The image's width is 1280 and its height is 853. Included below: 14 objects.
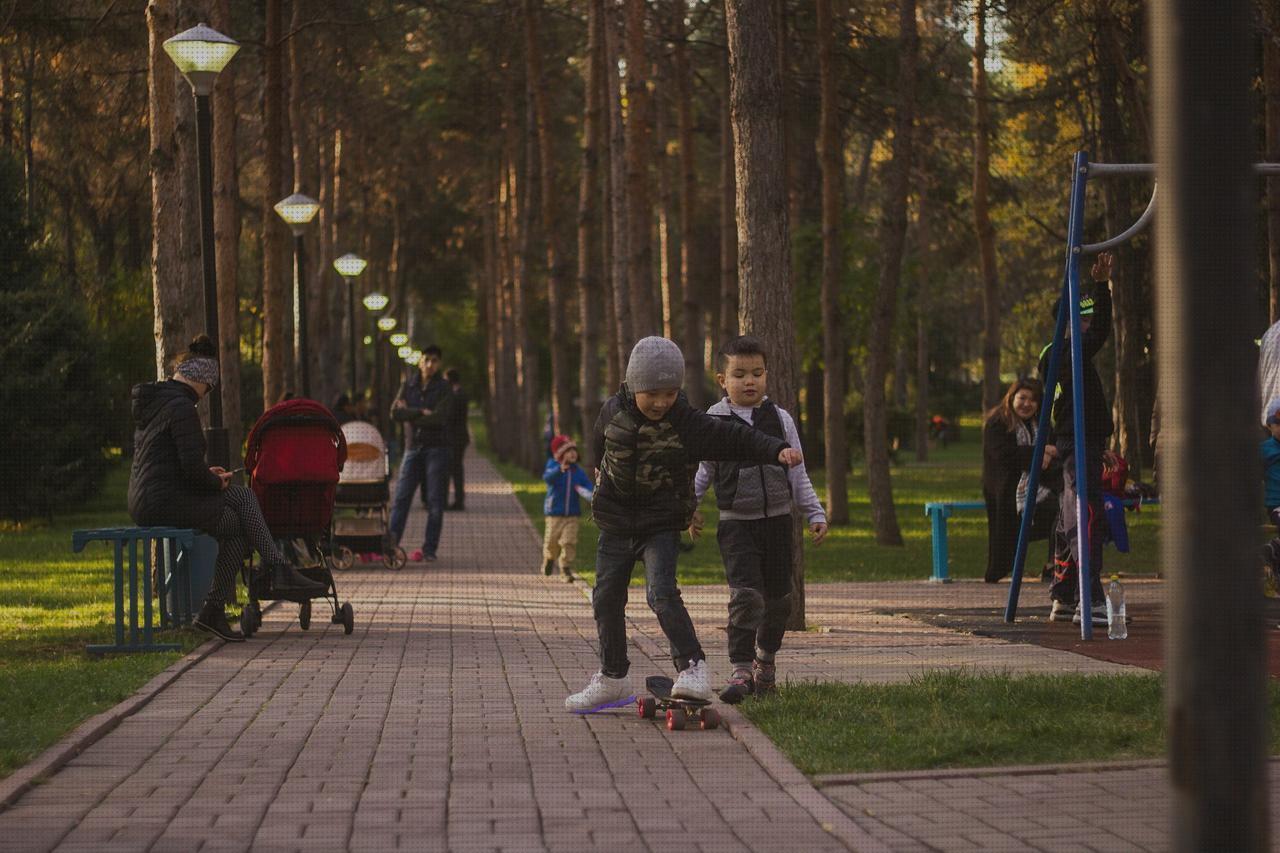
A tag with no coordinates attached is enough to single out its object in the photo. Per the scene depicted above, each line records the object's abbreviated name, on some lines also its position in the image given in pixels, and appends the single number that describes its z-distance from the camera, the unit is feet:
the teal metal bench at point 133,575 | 36.96
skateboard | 26.02
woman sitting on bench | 38.04
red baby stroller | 41.55
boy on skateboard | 26.71
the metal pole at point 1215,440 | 12.14
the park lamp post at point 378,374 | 171.32
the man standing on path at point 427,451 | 64.90
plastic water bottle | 36.55
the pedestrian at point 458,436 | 79.87
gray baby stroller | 62.13
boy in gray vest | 28.45
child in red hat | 55.67
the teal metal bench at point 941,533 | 53.72
